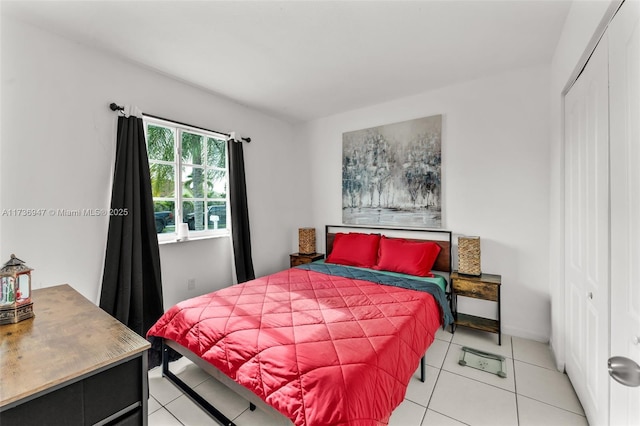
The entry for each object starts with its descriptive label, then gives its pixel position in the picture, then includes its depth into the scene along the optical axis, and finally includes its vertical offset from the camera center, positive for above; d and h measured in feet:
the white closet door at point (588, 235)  4.38 -0.54
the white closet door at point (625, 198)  3.20 +0.11
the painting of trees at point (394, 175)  10.17 +1.40
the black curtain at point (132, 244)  7.25 -0.88
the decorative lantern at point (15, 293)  3.93 -1.18
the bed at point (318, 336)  4.15 -2.47
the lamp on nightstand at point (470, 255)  8.91 -1.55
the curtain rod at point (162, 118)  7.47 +2.94
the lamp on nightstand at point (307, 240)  12.73 -1.40
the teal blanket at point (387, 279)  7.80 -2.22
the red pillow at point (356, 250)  10.57 -1.62
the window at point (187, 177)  8.84 +1.21
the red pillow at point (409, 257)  9.33 -1.70
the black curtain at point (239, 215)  10.52 -0.15
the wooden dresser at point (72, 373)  2.63 -1.65
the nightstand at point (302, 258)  12.19 -2.15
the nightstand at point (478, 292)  8.30 -2.61
